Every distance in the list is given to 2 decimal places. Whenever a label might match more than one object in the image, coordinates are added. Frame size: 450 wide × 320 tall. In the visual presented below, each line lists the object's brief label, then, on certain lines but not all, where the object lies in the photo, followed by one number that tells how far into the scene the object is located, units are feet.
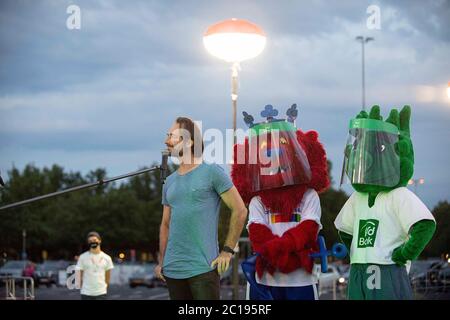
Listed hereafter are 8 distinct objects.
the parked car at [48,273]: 134.43
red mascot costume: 23.57
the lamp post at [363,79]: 39.09
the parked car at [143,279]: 139.13
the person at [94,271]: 40.11
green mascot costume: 22.41
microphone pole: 23.20
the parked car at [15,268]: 126.00
